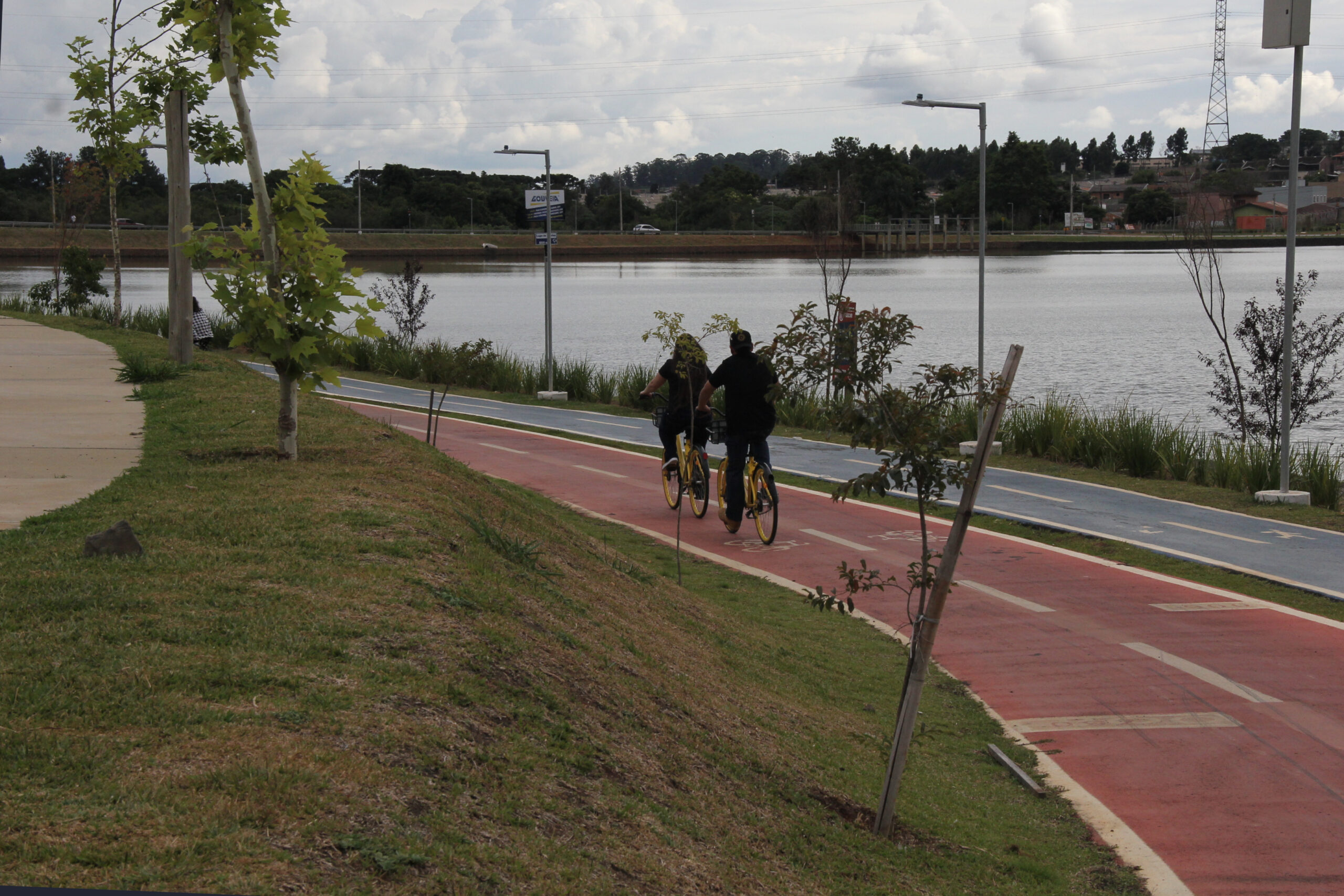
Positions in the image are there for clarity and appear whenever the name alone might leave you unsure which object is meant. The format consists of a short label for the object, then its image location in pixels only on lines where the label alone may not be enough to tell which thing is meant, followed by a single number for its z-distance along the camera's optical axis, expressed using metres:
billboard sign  31.52
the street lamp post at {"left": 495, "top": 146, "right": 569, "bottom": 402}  28.97
